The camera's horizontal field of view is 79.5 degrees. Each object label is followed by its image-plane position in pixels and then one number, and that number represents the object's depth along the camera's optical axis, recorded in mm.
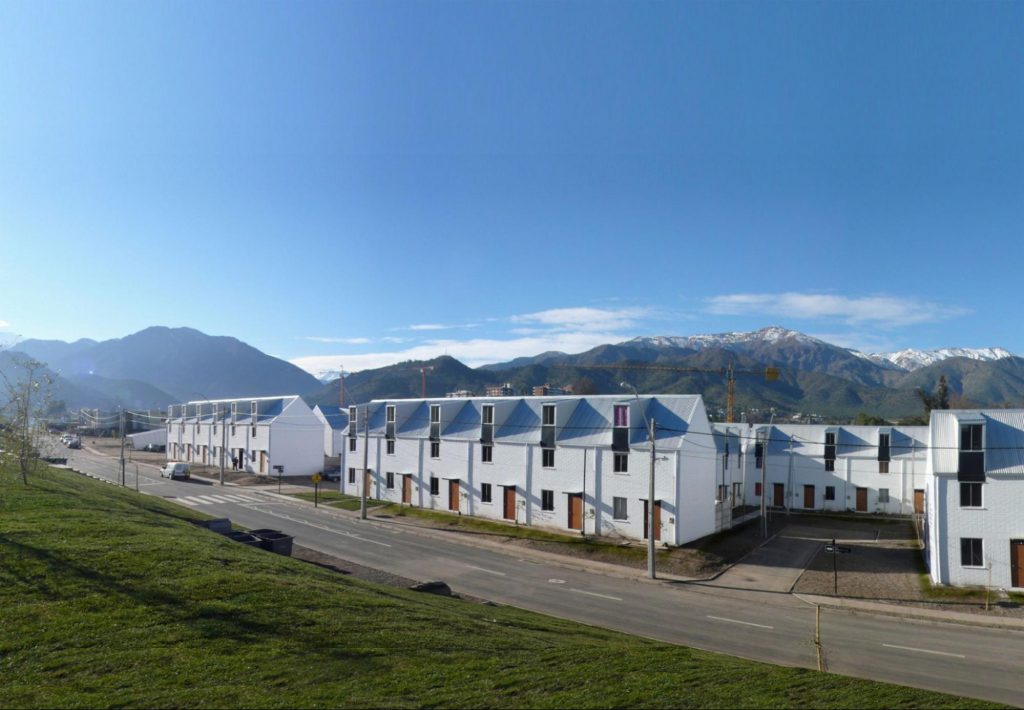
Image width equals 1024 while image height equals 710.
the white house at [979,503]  29344
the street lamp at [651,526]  31309
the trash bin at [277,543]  29250
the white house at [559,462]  39375
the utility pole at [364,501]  49209
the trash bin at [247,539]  28619
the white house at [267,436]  77125
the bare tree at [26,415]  27344
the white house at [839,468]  56438
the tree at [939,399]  107375
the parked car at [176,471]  73188
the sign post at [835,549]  28266
